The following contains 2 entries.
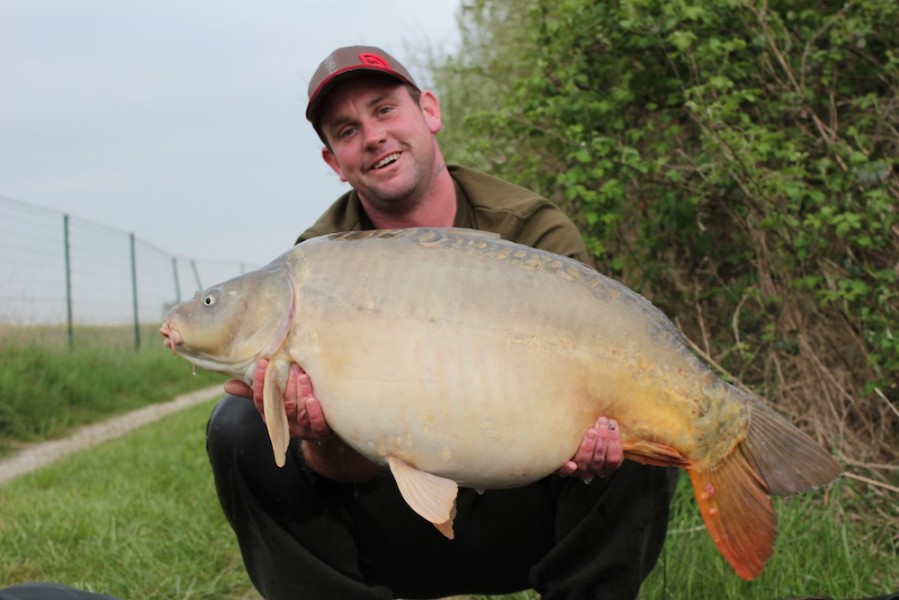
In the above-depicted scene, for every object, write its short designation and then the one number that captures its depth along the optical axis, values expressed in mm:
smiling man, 1763
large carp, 1418
